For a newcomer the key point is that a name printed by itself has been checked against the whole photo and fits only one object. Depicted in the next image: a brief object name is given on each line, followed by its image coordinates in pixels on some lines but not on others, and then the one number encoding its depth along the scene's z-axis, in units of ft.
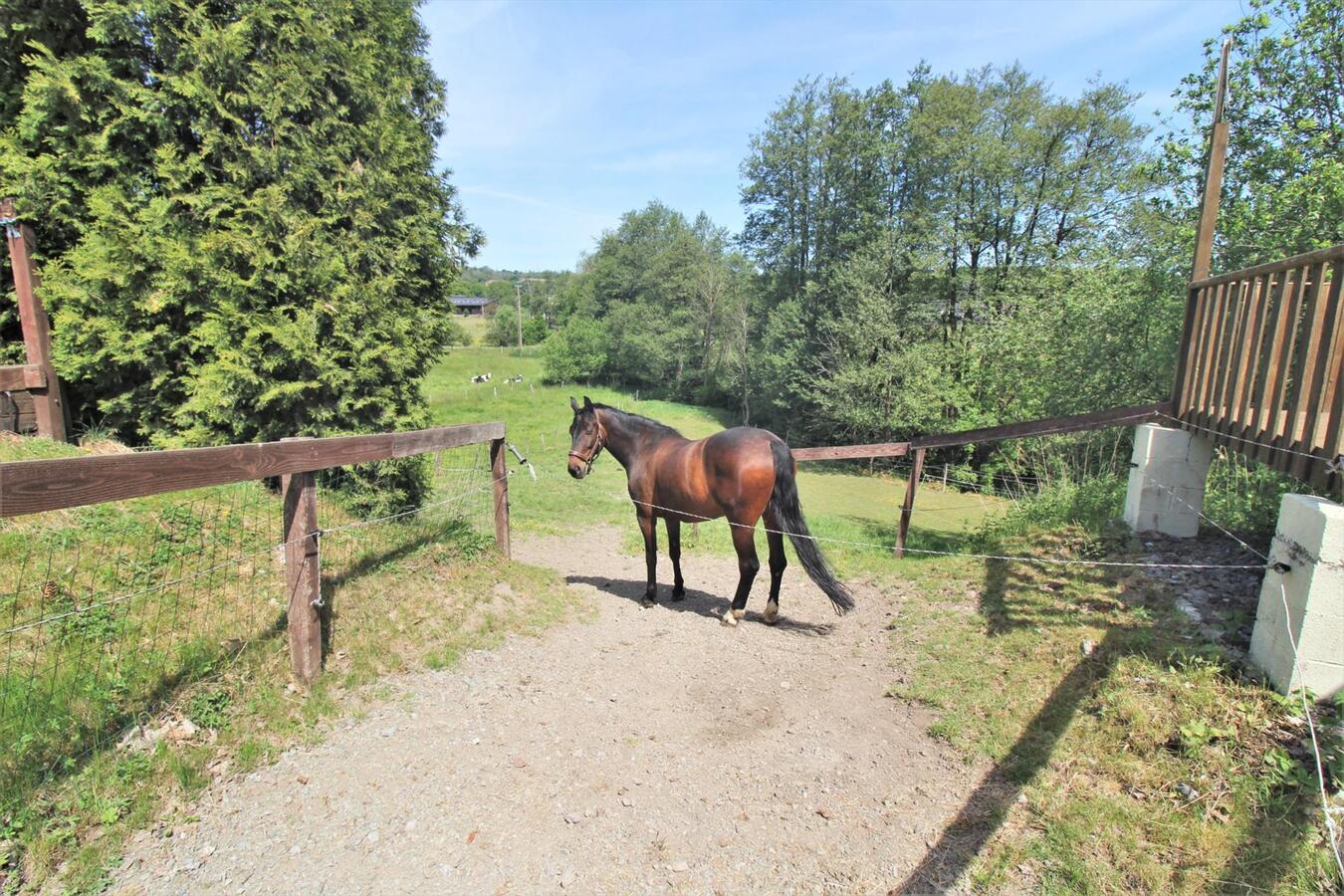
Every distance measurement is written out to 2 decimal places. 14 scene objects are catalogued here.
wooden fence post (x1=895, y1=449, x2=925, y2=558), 26.08
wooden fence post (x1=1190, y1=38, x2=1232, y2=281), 15.16
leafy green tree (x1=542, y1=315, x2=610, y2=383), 170.91
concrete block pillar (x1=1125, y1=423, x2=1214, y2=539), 15.56
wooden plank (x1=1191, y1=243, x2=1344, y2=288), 9.62
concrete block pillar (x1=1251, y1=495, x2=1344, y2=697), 9.02
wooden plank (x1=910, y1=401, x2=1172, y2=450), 17.14
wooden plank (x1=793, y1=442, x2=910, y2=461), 26.27
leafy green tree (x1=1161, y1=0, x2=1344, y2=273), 27.81
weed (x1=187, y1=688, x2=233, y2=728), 10.18
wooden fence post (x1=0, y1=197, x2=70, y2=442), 18.93
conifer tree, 19.34
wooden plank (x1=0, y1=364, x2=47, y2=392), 18.65
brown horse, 18.01
